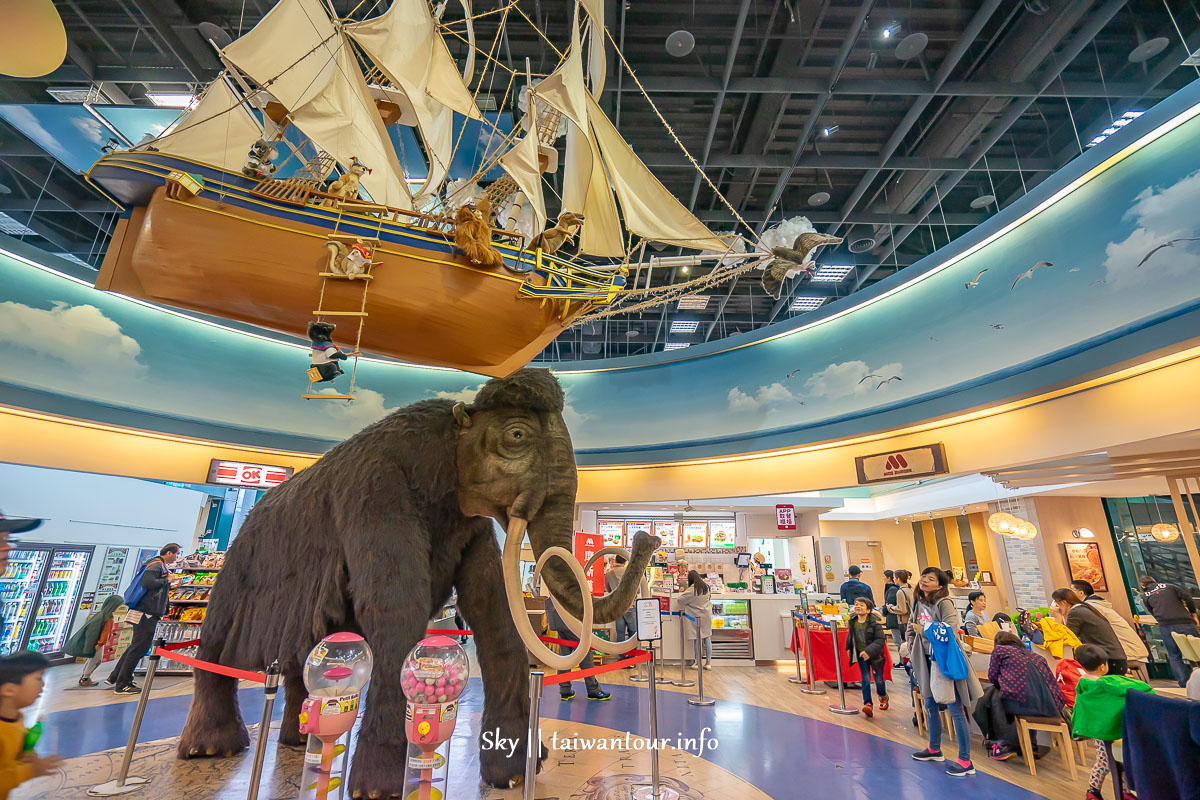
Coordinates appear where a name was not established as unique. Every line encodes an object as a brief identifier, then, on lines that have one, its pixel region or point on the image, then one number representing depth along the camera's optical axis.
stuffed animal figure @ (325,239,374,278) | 2.69
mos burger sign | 7.70
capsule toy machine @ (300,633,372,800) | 2.03
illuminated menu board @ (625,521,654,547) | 12.46
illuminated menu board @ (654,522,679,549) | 12.66
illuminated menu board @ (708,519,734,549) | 12.41
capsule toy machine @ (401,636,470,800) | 1.98
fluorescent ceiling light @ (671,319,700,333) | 12.91
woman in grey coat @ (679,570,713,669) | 7.51
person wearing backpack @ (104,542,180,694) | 6.06
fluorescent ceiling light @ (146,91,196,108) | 6.56
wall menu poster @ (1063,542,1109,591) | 9.39
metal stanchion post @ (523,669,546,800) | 2.35
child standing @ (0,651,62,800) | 1.37
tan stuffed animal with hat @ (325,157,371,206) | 3.04
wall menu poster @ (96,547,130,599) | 8.23
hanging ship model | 2.63
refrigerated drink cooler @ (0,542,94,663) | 7.04
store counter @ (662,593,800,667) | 8.79
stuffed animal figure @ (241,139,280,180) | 2.95
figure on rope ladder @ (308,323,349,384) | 2.59
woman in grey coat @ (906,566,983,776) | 4.19
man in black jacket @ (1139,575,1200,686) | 6.18
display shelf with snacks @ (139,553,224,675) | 7.12
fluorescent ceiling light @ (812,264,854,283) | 10.29
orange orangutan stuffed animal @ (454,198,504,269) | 2.88
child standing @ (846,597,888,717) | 6.03
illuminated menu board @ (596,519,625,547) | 12.51
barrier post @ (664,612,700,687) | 7.11
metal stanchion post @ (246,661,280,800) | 2.19
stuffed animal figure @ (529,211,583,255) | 3.35
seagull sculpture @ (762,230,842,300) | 4.48
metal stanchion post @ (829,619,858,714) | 5.73
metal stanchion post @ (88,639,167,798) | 2.81
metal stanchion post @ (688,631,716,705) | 5.93
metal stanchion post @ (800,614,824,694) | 6.88
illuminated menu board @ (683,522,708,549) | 12.55
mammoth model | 2.48
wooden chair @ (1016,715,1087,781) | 4.20
